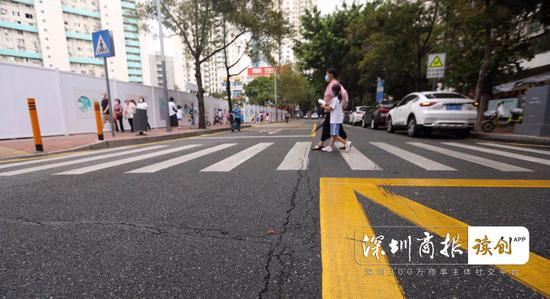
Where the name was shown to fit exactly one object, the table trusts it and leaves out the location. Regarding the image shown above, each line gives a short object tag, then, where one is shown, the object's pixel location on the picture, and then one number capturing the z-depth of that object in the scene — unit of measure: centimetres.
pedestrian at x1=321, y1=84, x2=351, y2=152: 504
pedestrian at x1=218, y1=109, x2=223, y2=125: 2651
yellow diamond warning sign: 998
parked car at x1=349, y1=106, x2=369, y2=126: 1728
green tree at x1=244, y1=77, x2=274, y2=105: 6400
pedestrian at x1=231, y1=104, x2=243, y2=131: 1498
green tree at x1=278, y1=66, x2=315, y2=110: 5372
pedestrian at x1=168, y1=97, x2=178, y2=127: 1445
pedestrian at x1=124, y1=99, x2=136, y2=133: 1158
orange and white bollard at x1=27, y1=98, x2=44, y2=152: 582
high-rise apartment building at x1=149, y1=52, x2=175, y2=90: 12129
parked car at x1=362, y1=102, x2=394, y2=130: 1242
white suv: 728
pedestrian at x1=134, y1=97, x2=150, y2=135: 1005
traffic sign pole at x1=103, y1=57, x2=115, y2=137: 824
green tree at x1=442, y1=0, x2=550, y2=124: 821
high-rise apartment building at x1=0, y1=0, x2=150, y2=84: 3869
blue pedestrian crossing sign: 787
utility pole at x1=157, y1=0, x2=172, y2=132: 1165
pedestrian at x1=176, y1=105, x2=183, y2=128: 1646
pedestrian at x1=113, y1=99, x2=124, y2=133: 1155
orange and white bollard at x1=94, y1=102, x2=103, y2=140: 717
